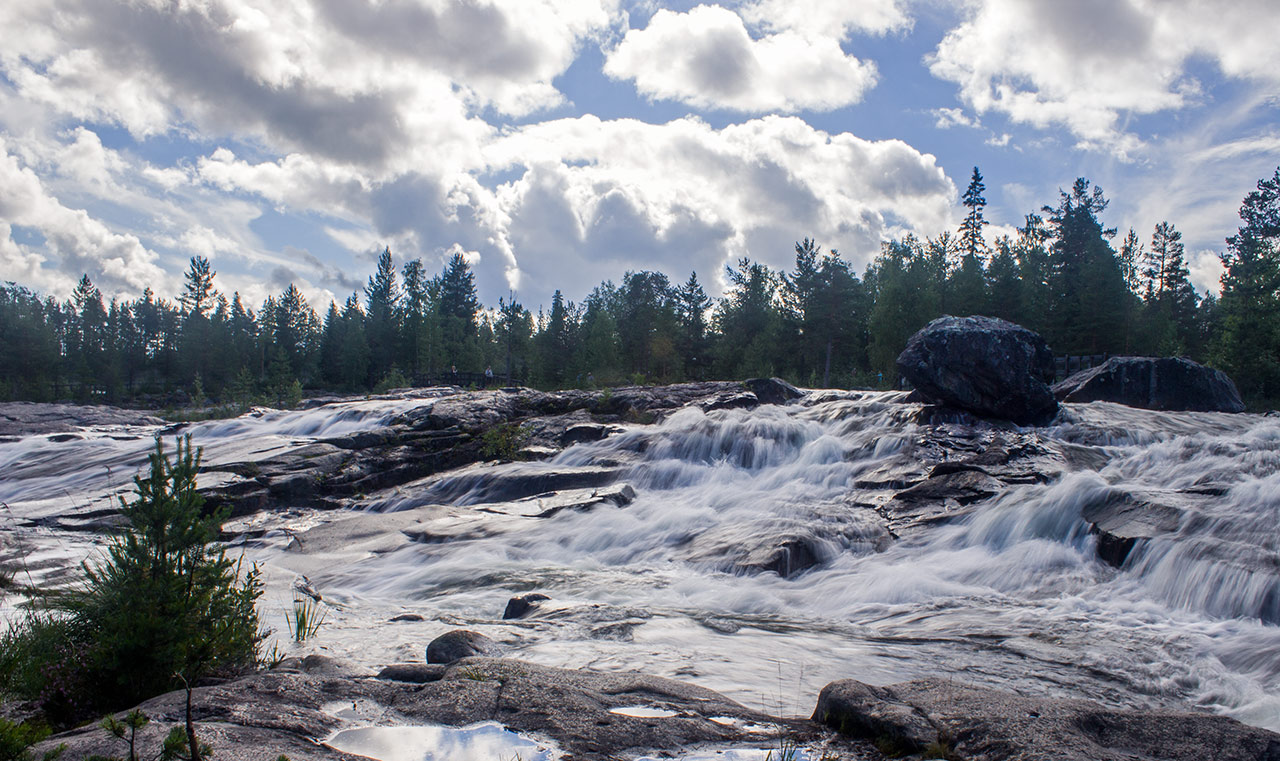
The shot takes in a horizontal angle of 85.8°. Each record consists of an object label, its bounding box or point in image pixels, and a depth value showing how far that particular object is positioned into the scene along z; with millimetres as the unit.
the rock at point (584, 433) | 18844
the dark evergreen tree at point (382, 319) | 80875
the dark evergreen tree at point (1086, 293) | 45531
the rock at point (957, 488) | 11406
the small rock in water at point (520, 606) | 7434
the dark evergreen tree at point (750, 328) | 51469
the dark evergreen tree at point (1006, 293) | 46750
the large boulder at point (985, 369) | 15484
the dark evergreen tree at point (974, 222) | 59219
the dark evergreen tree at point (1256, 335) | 34594
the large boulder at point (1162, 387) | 17688
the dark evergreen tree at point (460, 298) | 88688
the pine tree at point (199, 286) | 84375
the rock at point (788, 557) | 9328
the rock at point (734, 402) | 20391
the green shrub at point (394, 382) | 44594
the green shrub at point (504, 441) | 18509
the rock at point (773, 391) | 22188
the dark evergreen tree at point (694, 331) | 61906
